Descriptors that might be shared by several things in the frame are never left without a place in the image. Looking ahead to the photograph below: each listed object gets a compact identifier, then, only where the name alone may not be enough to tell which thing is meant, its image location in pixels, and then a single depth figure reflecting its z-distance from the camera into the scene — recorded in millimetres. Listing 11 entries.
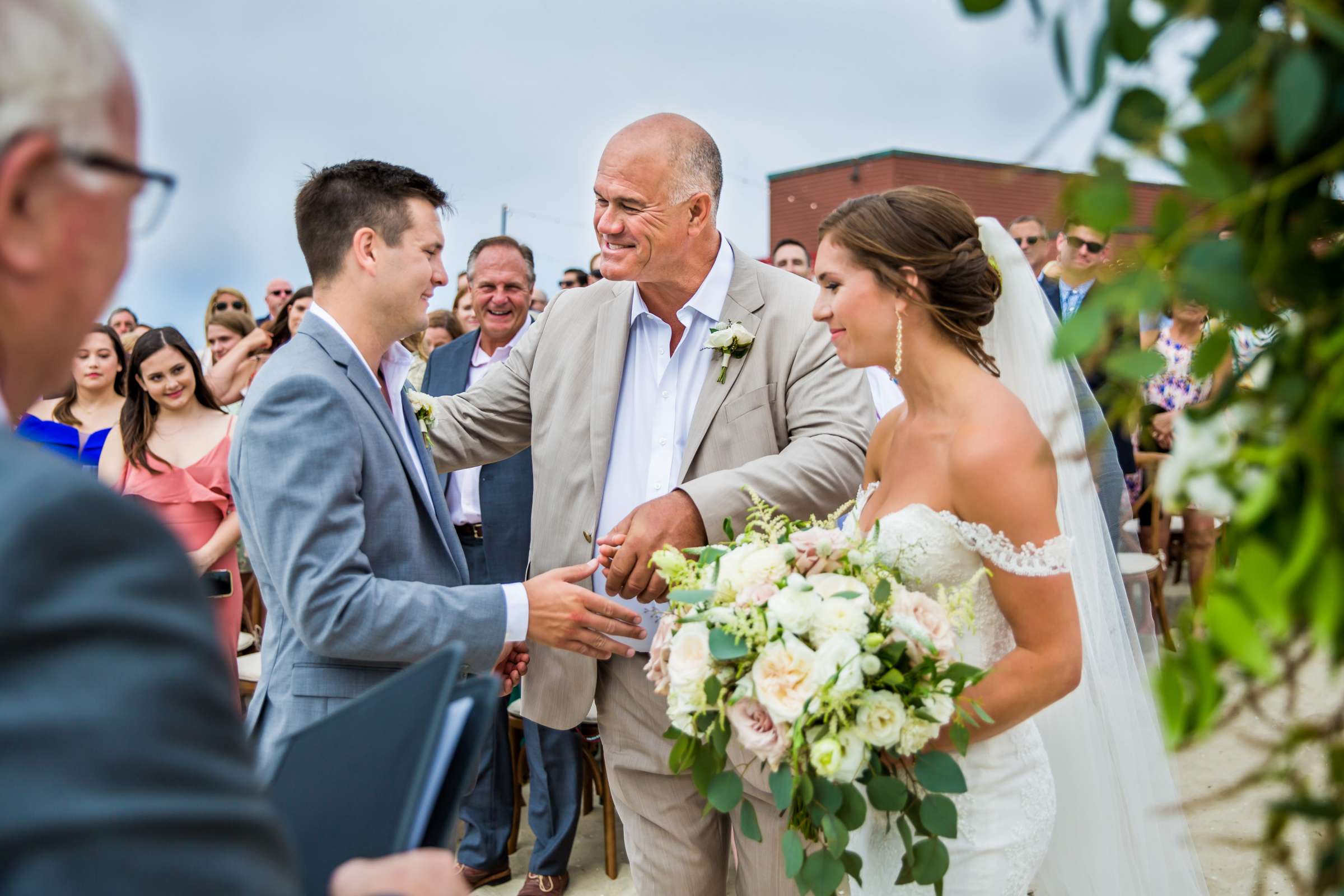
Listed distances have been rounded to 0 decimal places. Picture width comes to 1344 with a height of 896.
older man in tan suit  2992
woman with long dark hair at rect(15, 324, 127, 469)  6074
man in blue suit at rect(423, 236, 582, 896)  4516
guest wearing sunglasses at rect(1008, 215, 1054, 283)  7008
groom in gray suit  2230
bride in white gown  2340
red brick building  20203
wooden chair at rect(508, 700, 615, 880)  4629
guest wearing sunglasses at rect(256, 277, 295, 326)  9234
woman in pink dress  5301
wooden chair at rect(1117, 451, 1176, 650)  6332
